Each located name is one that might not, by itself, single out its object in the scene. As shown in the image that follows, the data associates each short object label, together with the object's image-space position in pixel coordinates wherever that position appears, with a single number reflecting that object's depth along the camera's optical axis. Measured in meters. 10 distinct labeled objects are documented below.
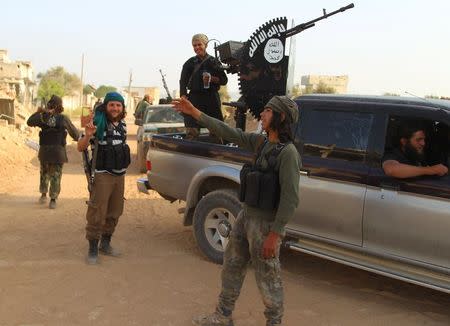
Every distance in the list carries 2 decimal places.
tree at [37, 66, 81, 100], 83.62
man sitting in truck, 4.03
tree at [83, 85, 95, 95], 85.85
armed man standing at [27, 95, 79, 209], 7.56
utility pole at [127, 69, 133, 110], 60.00
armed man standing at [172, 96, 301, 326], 3.33
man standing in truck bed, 6.50
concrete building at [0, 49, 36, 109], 40.54
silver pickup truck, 4.00
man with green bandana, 5.12
